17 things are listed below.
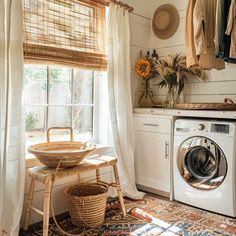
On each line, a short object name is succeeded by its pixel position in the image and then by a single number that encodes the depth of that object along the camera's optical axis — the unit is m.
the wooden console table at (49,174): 1.83
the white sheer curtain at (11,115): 1.81
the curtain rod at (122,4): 2.62
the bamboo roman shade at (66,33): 2.11
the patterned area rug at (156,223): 2.07
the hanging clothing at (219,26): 2.27
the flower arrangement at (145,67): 3.06
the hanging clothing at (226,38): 2.30
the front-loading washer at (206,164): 2.25
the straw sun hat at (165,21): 3.14
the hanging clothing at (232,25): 2.20
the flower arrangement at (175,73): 2.93
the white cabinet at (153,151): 2.71
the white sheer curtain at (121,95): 2.66
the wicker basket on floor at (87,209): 2.12
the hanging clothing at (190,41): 2.45
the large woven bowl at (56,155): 1.91
